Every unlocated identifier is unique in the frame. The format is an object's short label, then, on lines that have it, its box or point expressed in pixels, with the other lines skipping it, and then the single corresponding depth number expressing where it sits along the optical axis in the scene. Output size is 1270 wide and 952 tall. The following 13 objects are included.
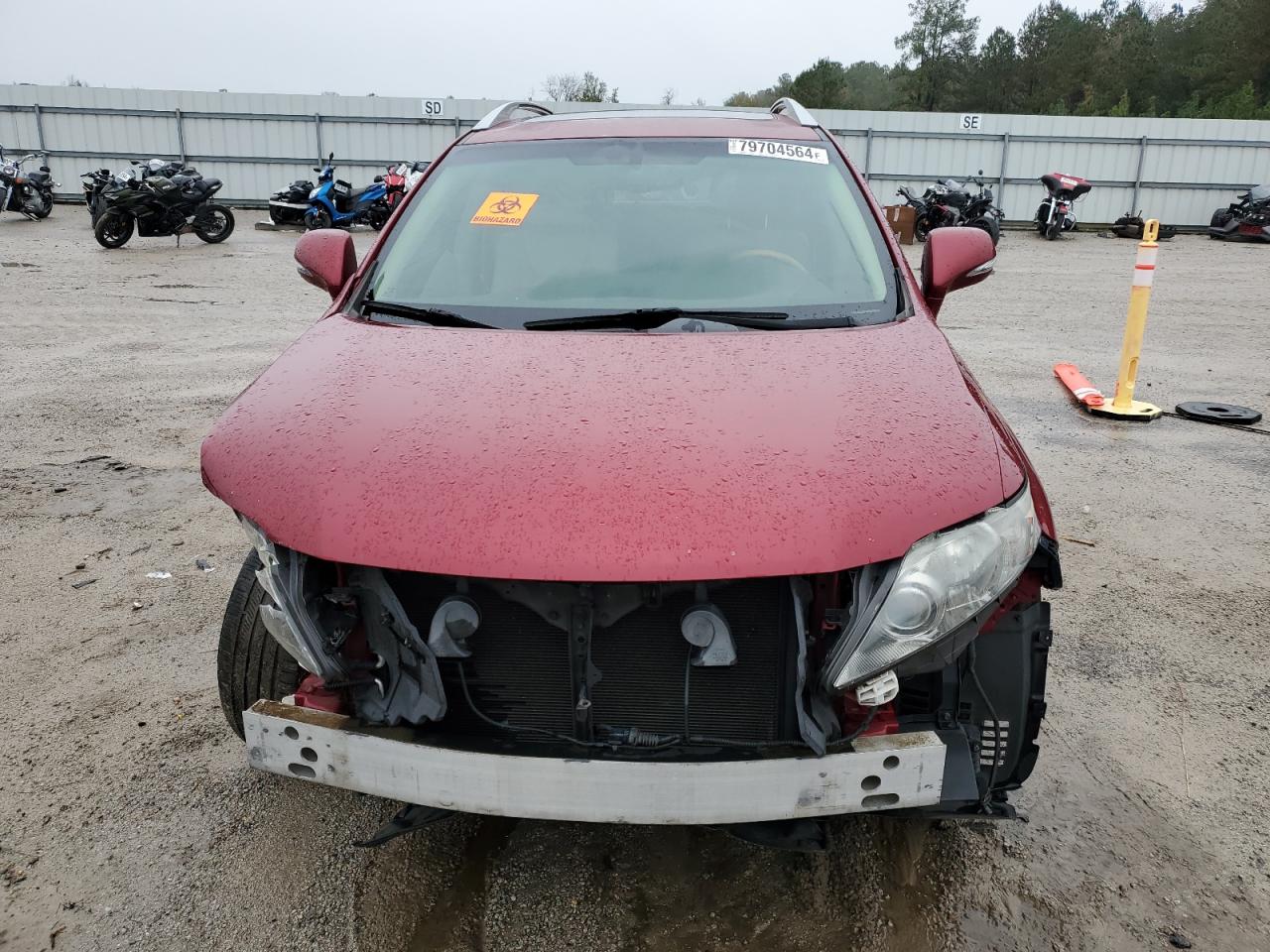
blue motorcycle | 16.84
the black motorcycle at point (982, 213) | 16.73
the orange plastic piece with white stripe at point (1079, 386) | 6.23
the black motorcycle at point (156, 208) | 13.69
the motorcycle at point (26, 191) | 16.52
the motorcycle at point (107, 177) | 14.92
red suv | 1.66
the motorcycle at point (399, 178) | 17.52
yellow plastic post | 5.96
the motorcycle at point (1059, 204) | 18.28
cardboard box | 16.66
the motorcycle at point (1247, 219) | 18.25
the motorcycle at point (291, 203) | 17.23
